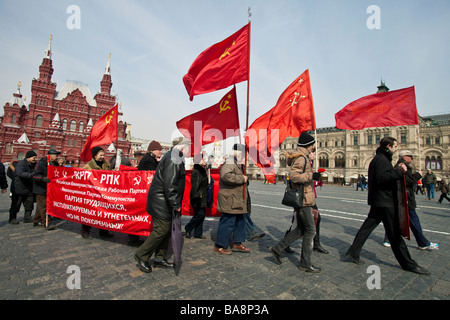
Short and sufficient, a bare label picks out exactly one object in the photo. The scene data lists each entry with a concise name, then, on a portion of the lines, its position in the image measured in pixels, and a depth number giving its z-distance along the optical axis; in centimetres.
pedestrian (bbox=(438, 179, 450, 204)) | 1316
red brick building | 5841
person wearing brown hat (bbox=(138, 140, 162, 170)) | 504
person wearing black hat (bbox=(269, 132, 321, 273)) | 378
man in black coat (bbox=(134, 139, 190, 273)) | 364
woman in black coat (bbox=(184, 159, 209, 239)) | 556
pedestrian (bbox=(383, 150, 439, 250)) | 493
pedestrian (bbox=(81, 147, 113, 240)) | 542
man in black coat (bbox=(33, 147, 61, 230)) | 617
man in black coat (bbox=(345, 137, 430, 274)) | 381
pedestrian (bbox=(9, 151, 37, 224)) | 649
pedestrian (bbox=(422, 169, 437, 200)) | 1622
